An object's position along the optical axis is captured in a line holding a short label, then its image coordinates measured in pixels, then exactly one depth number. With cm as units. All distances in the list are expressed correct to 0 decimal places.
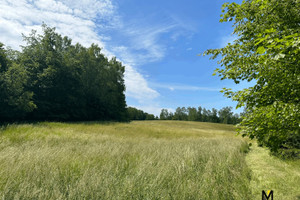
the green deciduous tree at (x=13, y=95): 1936
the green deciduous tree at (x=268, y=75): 418
